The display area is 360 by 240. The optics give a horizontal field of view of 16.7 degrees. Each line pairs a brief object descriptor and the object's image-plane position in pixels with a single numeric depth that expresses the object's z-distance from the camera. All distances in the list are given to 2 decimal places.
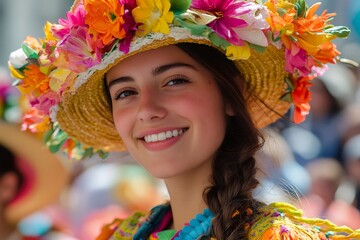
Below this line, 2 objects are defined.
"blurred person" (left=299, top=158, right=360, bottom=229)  6.11
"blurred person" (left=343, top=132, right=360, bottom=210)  6.35
